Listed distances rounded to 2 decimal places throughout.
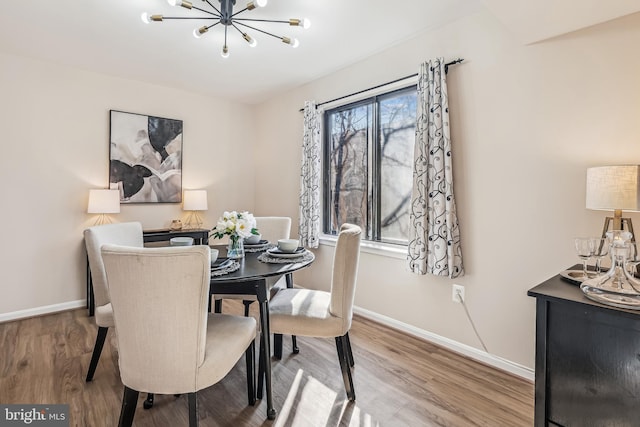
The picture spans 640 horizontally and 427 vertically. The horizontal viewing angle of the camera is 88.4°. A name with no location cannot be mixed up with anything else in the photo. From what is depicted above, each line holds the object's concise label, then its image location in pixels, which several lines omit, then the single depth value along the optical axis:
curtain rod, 2.35
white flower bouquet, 2.00
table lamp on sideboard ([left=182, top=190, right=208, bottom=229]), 3.93
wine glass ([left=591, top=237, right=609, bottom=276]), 1.38
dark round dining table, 1.65
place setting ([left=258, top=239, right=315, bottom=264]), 2.00
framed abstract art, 3.58
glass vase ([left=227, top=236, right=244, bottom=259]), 2.08
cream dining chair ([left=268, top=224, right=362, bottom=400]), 1.77
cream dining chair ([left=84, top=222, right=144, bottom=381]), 1.94
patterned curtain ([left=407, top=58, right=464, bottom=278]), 2.32
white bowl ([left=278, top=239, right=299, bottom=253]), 2.12
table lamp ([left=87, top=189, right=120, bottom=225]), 3.23
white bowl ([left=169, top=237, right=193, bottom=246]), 1.93
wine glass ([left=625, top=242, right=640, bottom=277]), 1.40
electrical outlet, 2.39
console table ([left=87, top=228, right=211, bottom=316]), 3.26
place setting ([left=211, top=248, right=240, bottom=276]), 1.71
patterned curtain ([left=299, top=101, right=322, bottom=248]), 3.47
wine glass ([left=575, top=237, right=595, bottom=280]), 1.39
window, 2.87
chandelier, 1.93
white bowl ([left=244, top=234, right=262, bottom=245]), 2.53
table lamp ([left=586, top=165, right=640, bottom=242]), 1.42
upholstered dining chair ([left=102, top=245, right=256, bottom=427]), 1.23
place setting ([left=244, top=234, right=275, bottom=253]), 2.42
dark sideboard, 1.14
